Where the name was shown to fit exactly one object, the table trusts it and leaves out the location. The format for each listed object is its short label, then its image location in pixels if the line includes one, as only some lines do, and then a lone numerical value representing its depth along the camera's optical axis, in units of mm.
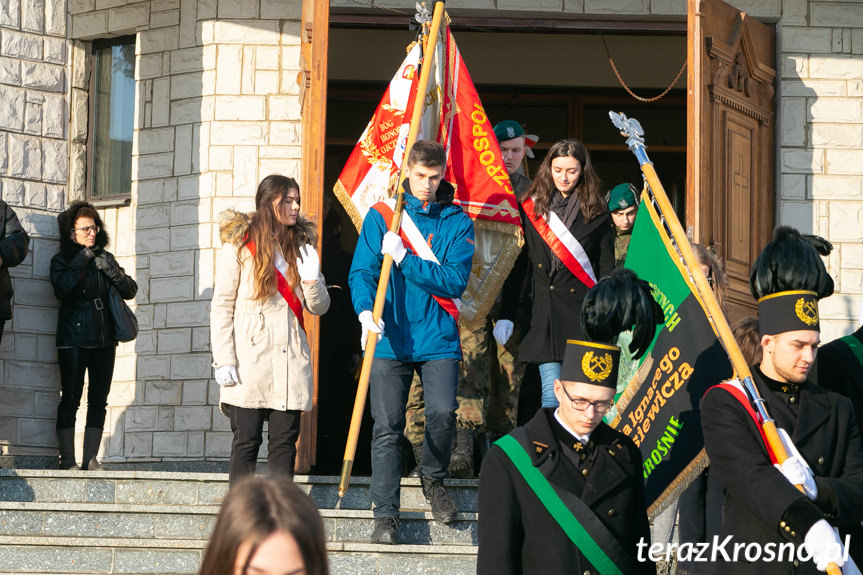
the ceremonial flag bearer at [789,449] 7961
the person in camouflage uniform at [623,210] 14687
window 21016
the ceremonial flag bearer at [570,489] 7820
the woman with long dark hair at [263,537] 3990
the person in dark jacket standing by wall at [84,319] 16547
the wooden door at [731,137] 17250
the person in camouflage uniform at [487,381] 14898
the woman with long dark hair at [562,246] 14414
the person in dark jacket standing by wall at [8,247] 16412
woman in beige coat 13352
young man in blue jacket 12844
